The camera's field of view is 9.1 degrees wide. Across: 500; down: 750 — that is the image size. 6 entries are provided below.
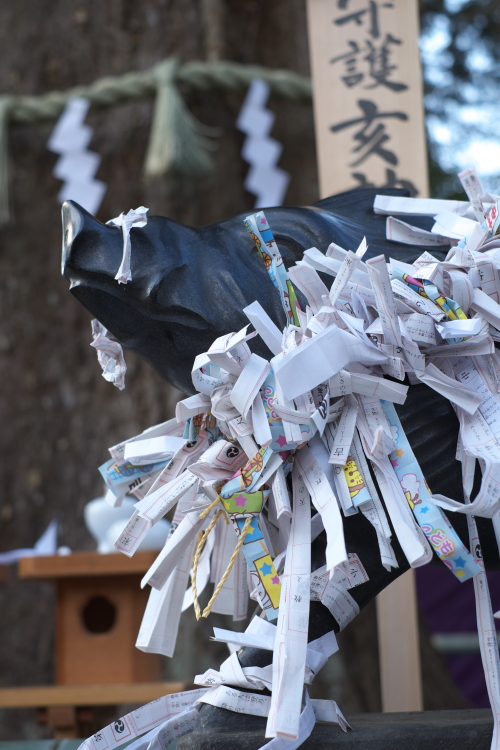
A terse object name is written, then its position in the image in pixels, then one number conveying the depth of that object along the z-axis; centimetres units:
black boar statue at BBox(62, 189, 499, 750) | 206
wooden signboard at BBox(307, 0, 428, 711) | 353
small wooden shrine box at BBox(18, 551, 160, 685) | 292
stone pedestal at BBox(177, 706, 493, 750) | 203
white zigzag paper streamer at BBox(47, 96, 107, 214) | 384
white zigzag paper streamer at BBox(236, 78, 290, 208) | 396
